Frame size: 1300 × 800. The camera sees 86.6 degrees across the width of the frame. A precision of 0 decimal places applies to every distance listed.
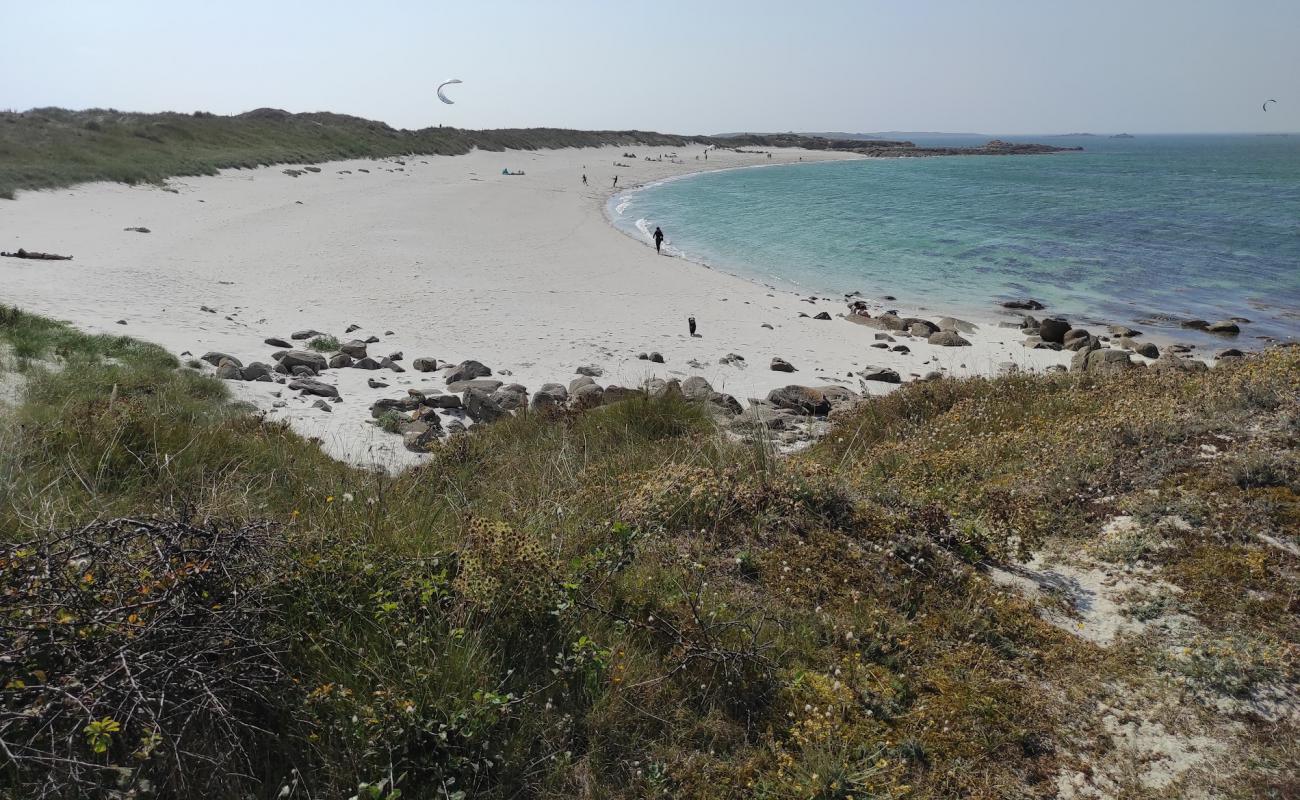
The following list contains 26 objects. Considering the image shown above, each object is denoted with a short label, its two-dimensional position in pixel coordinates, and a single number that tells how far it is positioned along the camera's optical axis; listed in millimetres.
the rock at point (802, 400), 11352
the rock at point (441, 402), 10625
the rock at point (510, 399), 10388
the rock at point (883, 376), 14430
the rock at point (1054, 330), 18438
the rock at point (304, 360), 11791
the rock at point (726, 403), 10104
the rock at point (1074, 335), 18338
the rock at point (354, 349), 12938
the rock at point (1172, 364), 10057
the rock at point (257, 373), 10891
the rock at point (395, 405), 10166
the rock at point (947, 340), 18062
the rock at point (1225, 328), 19016
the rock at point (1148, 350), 16969
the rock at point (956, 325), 19688
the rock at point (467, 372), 12164
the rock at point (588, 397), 9086
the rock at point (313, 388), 10648
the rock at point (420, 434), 8500
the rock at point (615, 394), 9016
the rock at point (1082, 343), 17844
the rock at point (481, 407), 10172
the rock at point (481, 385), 10992
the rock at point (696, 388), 10412
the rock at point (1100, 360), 12959
